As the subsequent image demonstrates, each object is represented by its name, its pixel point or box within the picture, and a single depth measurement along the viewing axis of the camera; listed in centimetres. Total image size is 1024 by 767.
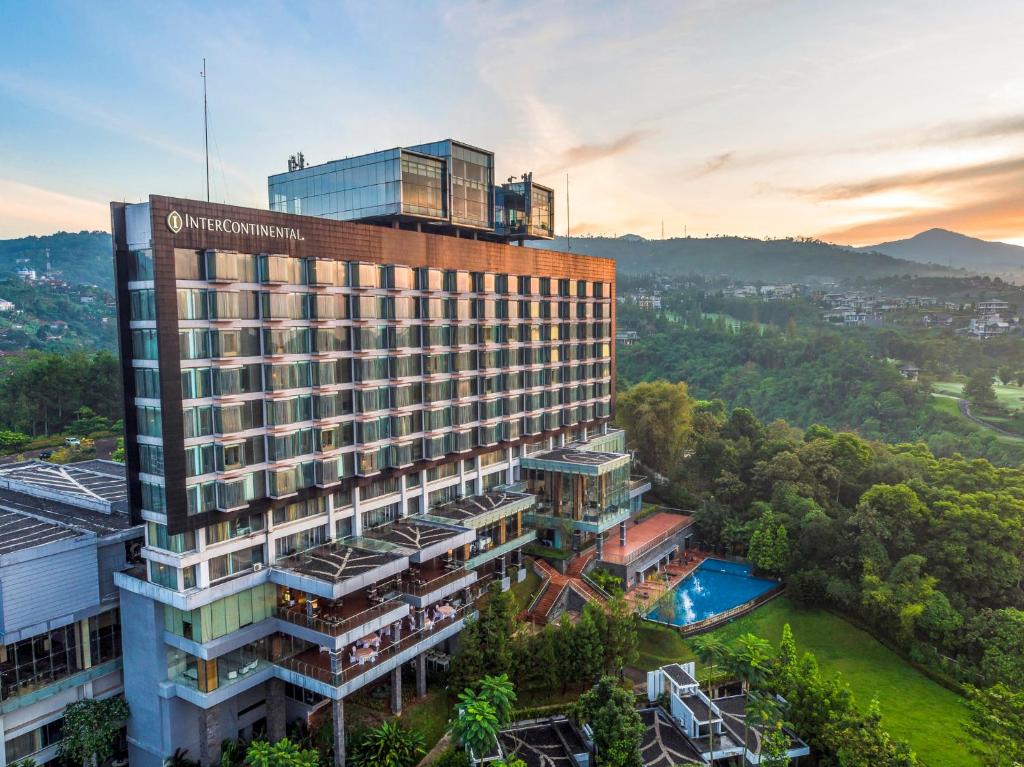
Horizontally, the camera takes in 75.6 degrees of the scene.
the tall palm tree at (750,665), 3459
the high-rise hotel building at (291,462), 3609
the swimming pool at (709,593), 5753
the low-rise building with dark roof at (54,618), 3519
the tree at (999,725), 3403
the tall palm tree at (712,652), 3531
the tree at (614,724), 3553
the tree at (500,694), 3309
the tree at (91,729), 3631
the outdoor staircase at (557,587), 5419
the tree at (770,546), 6481
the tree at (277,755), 3125
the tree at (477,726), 3170
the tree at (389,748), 3597
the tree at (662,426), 8438
